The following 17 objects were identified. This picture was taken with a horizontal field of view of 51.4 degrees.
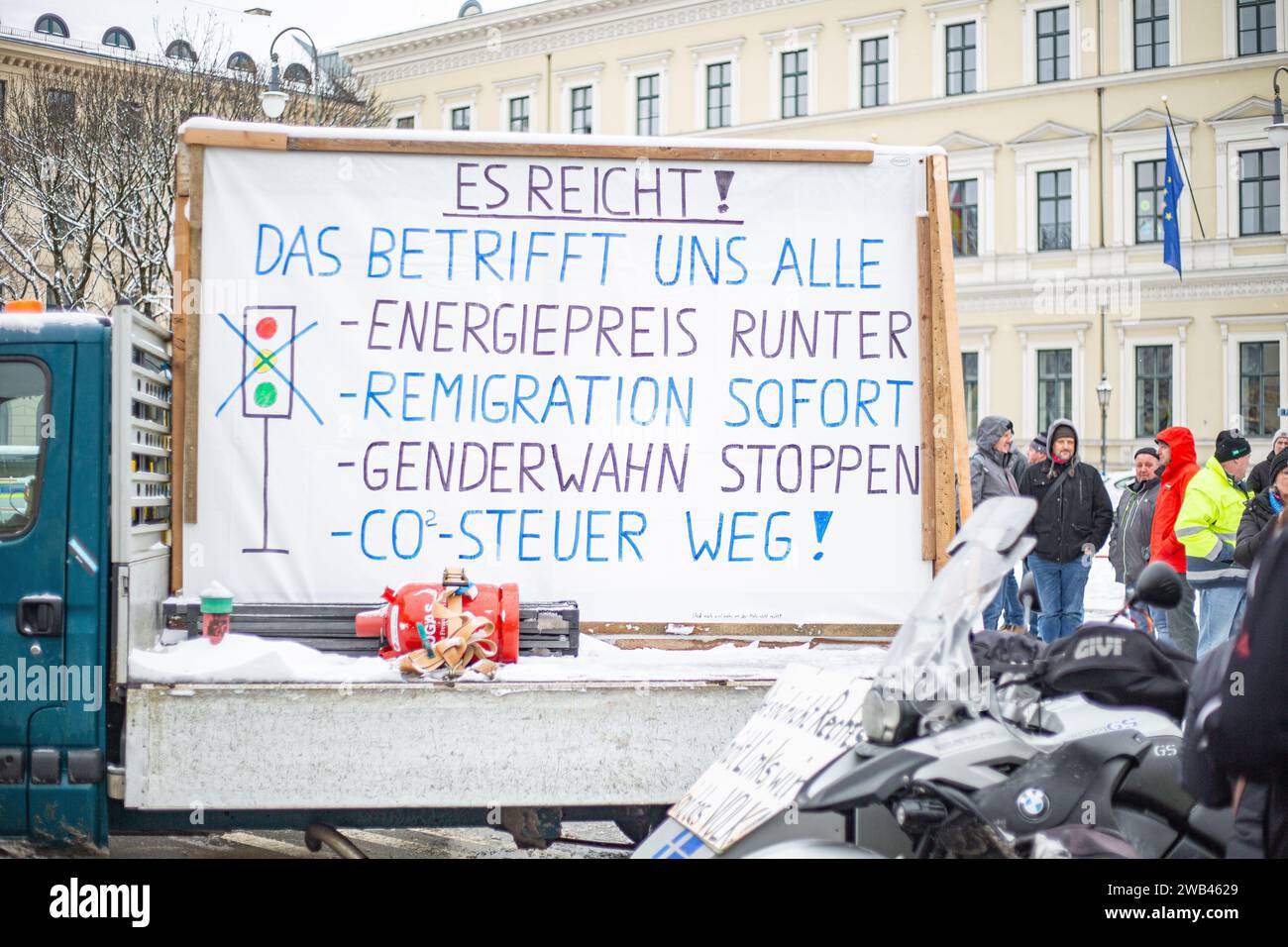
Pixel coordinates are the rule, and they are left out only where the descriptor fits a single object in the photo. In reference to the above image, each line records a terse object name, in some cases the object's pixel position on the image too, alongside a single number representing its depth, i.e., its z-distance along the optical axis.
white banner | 5.29
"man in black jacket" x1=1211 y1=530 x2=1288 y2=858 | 2.58
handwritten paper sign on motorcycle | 3.56
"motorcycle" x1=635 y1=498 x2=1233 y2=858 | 3.03
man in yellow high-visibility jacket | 9.45
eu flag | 29.98
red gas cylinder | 4.77
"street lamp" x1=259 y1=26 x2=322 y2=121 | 17.94
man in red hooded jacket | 10.29
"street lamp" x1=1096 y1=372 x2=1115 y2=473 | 38.09
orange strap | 4.60
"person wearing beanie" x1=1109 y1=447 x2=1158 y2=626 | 10.99
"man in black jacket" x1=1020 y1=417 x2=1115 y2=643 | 10.34
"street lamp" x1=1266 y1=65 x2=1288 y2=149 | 22.11
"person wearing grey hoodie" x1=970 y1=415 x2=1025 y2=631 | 10.31
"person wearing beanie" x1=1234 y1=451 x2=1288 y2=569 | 9.07
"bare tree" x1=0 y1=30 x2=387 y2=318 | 24.39
